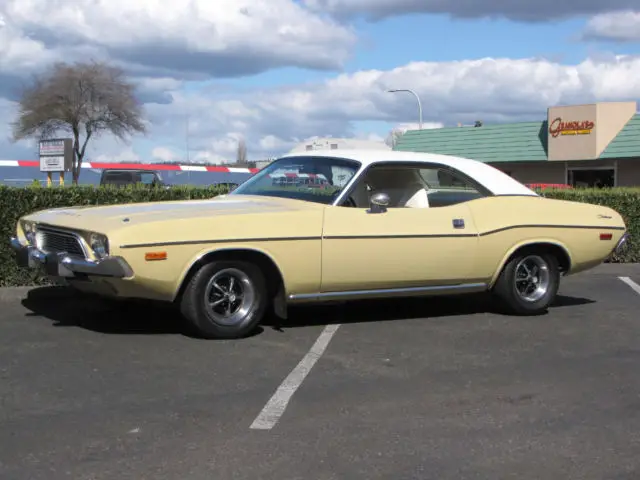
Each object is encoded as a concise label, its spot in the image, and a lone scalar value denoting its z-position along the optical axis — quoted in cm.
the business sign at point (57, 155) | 1680
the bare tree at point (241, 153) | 10121
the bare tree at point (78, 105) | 3891
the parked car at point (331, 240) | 613
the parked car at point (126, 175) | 2138
